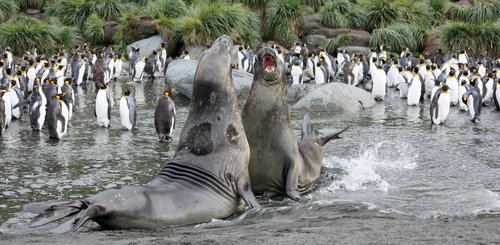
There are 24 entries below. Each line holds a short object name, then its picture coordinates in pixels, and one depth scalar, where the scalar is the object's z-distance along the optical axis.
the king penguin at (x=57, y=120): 12.73
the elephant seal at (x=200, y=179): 6.43
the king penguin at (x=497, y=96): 16.88
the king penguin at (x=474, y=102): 15.34
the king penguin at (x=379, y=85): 18.83
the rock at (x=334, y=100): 16.50
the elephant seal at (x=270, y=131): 8.30
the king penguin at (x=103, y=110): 14.06
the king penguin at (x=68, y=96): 14.57
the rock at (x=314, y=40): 28.21
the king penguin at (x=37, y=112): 13.70
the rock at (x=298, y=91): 18.23
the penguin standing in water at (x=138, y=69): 21.43
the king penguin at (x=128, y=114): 13.70
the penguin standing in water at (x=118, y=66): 22.50
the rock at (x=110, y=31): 28.02
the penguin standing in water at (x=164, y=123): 12.55
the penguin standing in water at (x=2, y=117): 13.18
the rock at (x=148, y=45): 25.97
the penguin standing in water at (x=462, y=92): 17.03
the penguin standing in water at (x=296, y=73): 21.09
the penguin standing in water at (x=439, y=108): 14.91
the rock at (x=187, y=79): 18.27
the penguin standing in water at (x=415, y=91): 17.69
